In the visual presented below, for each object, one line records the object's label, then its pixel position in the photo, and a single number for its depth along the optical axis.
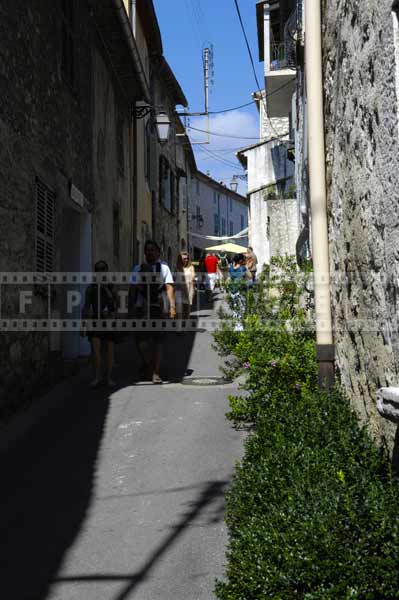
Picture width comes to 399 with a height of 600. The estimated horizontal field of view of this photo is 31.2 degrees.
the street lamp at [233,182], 61.09
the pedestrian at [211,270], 23.48
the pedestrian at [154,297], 9.01
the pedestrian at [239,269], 14.46
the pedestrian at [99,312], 8.88
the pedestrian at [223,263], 31.48
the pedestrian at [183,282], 13.66
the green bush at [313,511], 2.77
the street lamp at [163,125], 17.44
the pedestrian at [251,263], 14.60
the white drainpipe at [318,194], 5.93
